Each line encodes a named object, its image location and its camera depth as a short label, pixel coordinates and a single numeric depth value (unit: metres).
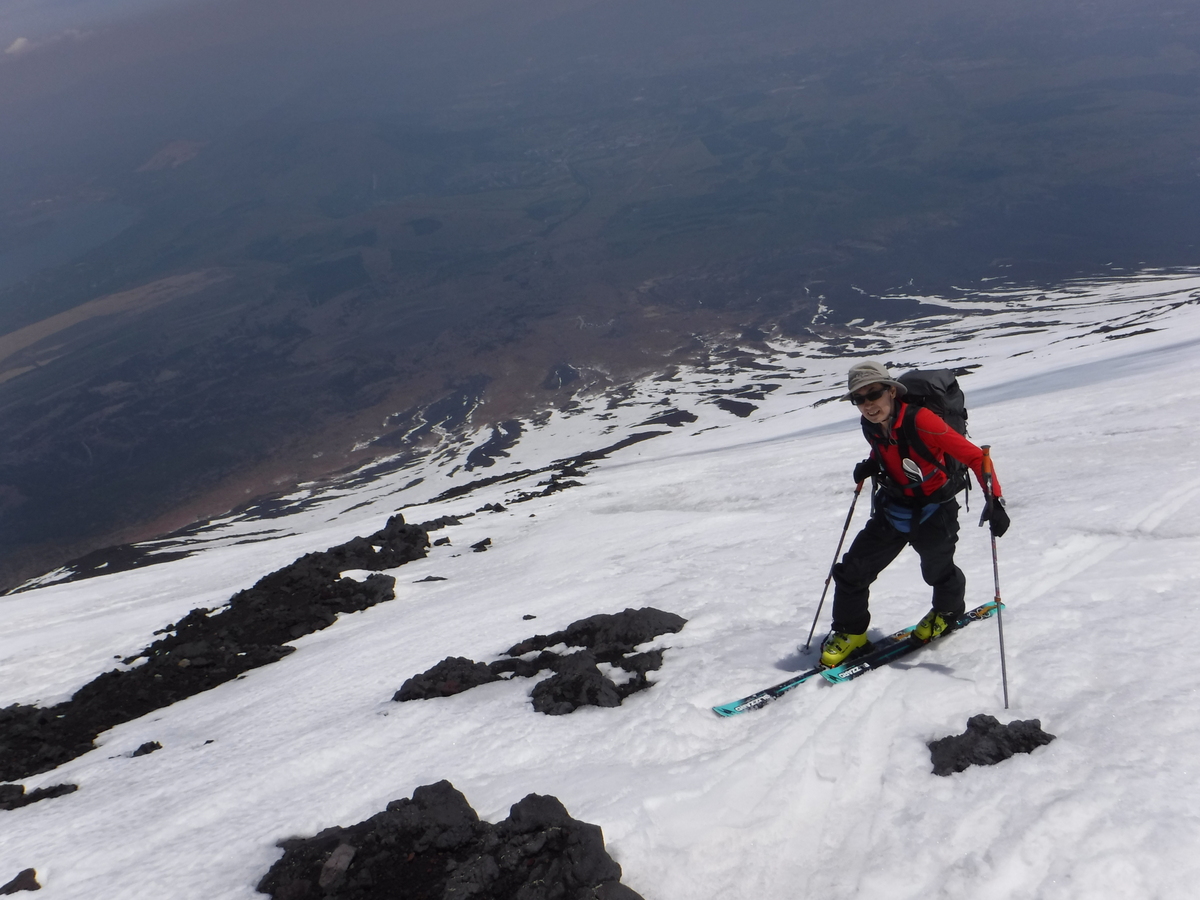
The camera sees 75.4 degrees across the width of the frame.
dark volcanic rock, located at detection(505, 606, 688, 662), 8.62
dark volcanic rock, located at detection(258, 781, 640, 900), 4.55
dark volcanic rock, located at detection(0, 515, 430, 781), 11.07
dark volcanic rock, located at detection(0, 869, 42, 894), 5.78
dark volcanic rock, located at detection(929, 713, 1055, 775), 4.98
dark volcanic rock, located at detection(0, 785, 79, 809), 7.93
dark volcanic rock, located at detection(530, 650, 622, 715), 7.02
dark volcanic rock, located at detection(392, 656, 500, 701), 8.30
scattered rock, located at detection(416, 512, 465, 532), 22.17
